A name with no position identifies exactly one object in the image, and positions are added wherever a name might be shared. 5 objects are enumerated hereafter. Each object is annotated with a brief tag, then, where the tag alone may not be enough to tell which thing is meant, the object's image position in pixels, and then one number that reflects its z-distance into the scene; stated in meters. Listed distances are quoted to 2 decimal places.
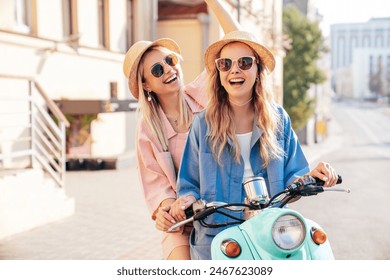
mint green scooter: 1.59
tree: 26.22
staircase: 5.11
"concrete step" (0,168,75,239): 5.07
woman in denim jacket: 1.94
